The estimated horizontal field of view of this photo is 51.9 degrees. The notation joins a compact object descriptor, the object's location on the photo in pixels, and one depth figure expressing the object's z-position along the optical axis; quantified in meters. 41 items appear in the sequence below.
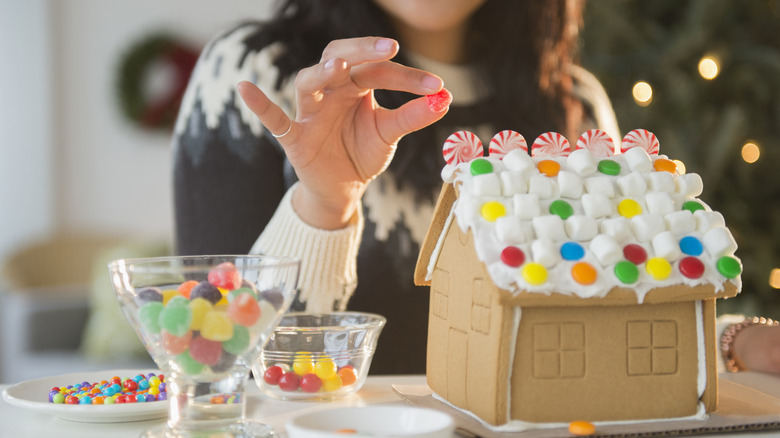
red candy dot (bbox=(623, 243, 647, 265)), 0.61
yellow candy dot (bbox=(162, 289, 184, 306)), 0.57
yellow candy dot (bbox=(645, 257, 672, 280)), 0.61
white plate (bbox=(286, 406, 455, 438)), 0.54
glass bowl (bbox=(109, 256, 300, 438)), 0.56
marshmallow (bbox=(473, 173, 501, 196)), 0.63
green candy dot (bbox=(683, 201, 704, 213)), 0.66
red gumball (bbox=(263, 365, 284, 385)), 0.73
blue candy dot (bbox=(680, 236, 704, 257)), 0.63
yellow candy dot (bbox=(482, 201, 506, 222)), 0.62
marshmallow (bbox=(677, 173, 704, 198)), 0.67
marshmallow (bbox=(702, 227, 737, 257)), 0.63
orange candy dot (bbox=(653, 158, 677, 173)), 0.70
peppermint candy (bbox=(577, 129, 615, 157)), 0.70
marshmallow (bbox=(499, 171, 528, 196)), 0.63
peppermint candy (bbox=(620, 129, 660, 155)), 0.72
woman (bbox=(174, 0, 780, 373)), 0.82
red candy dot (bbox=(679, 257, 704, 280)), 0.61
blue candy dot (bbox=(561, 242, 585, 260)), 0.60
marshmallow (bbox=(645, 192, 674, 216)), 0.65
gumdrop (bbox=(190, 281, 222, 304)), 0.56
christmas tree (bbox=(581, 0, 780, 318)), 2.11
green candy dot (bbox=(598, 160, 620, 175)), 0.66
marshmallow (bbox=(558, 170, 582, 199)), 0.64
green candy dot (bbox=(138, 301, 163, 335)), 0.56
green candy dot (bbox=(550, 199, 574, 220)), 0.62
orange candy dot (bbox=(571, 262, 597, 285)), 0.59
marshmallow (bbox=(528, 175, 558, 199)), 0.64
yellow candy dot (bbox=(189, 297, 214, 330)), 0.55
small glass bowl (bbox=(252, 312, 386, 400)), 0.72
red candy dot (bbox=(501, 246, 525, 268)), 0.58
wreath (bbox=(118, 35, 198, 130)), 3.50
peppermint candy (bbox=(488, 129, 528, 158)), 0.68
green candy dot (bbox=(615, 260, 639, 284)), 0.60
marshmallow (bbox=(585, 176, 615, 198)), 0.64
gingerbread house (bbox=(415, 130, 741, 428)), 0.60
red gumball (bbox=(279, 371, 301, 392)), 0.72
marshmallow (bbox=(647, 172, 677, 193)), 0.66
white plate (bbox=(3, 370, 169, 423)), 0.62
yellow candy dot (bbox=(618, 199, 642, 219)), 0.64
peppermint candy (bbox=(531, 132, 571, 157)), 0.69
